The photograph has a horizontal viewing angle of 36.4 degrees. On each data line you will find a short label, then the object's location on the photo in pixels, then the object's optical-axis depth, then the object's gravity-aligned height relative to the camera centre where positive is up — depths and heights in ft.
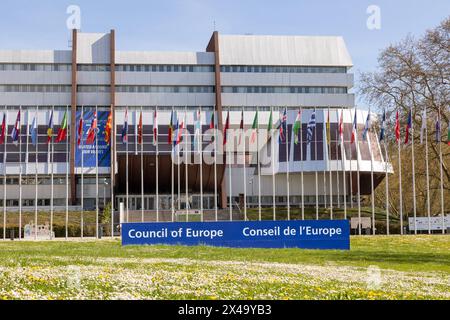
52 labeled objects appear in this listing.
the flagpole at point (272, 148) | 233.29 +18.58
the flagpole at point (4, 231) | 179.44 -6.58
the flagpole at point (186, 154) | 212.15 +16.04
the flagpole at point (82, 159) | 230.89 +16.23
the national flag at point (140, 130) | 196.66 +21.22
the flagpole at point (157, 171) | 215.63 +10.73
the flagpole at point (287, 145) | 227.57 +19.26
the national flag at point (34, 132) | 191.83 +20.66
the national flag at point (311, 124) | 195.93 +22.37
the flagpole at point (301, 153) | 222.60 +16.13
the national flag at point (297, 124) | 193.18 +22.08
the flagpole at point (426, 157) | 188.75 +12.16
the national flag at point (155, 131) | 194.57 +21.10
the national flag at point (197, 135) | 197.08 +21.39
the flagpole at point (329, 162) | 232.22 +13.38
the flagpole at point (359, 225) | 185.06 -6.57
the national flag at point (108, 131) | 202.53 +23.38
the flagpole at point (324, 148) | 234.54 +18.53
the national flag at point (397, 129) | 183.62 +19.31
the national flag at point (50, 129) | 191.83 +21.47
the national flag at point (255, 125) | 190.77 +21.92
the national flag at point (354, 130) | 192.85 +20.96
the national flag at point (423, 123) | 180.34 +20.25
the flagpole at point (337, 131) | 238.19 +24.89
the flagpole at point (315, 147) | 236.51 +18.91
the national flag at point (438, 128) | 181.88 +19.13
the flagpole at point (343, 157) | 211.08 +14.24
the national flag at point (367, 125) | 192.44 +21.27
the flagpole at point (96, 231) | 183.48 -7.17
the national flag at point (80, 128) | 190.60 +21.49
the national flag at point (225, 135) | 192.54 +19.29
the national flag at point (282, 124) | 191.58 +22.15
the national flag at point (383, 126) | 184.58 +20.25
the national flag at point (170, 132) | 195.19 +20.83
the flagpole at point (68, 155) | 238.72 +18.10
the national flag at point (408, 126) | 183.32 +20.08
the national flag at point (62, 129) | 191.01 +21.26
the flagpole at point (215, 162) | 224.12 +13.59
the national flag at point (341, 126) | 195.62 +21.39
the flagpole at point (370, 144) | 222.03 +19.75
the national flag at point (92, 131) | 191.49 +21.16
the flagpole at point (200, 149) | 207.82 +17.05
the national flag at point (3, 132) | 193.04 +21.12
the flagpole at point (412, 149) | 190.49 +14.54
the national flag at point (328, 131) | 197.89 +20.94
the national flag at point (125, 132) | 195.19 +20.74
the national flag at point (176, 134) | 198.43 +20.27
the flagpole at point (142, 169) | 213.21 +11.46
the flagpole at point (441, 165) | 183.62 +10.01
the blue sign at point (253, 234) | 109.40 -5.04
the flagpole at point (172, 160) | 212.27 +13.99
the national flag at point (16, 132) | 186.70 +20.21
